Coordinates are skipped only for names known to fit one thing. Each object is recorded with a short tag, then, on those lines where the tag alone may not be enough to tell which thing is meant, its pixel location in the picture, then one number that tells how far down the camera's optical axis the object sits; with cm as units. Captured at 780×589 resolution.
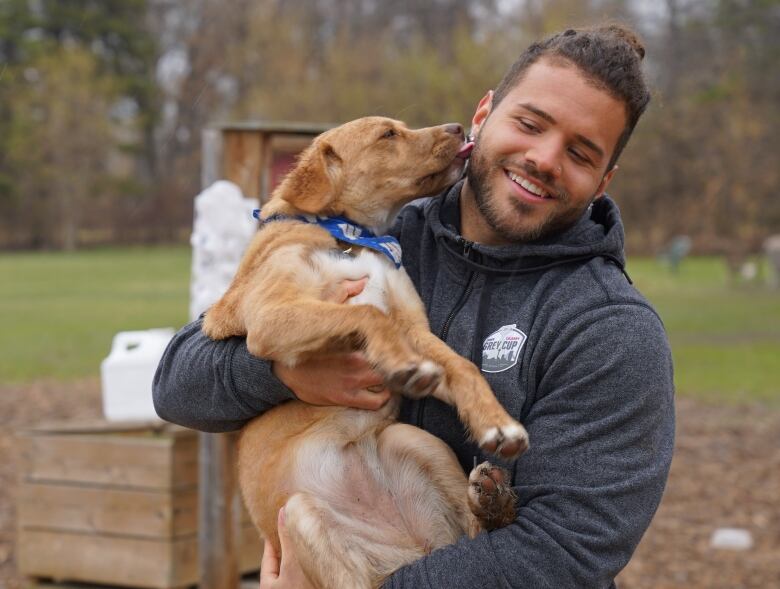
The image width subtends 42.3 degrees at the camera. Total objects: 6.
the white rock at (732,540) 700
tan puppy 281
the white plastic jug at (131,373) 539
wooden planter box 552
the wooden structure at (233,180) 512
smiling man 250
